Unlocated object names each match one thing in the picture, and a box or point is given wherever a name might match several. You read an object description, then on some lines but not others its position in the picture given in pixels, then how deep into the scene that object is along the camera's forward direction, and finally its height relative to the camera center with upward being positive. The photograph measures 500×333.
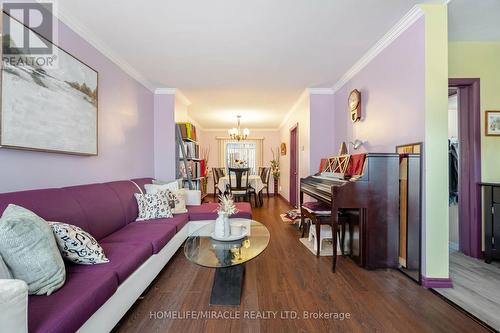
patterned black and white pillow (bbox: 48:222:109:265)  1.26 -0.46
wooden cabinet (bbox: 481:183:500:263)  2.29 -0.56
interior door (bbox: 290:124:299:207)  5.20 +0.03
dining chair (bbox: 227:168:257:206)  5.07 -0.39
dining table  5.42 -0.39
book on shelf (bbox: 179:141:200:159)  4.14 +0.36
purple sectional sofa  0.95 -0.59
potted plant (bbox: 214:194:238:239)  1.88 -0.48
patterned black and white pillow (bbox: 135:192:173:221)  2.51 -0.45
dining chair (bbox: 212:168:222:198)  6.01 -0.22
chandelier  5.48 +0.85
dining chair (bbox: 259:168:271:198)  6.22 -0.23
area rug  2.54 -0.97
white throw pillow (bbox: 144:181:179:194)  2.93 -0.27
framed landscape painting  1.47 +0.48
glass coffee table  1.58 -0.65
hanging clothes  3.17 -0.08
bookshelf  3.95 +0.22
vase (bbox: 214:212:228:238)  1.87 -0.50
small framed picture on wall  2.43 +0.50
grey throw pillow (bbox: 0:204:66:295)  0.99 -0.40
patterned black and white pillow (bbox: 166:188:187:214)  2.81 -0.44
